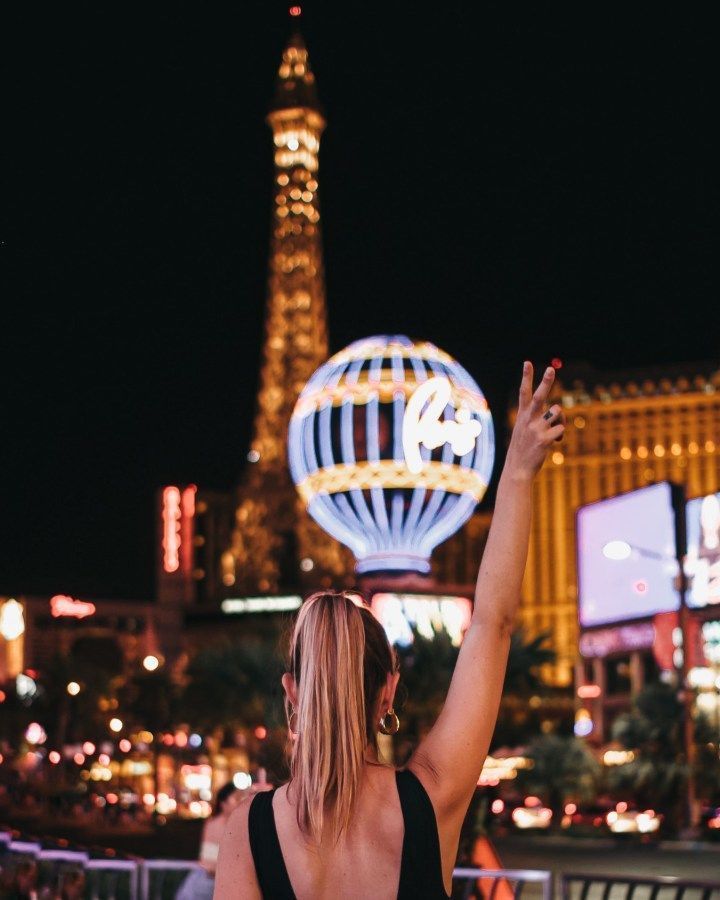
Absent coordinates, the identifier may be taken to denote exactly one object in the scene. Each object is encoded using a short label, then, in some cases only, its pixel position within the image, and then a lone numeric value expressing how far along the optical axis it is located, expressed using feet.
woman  9.05
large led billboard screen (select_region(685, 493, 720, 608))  146.61
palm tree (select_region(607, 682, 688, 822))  110.63
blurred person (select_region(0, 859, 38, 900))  41.36
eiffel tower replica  335.47
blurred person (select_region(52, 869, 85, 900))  39.55
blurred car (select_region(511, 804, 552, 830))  125.90
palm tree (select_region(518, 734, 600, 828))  126.82
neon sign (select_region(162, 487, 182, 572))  406.82
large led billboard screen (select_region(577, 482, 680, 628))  149.69
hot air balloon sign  171.22
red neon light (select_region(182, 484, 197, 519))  403.75
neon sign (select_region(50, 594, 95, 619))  418.78
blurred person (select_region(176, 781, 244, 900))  34.83
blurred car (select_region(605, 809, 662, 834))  107.86
